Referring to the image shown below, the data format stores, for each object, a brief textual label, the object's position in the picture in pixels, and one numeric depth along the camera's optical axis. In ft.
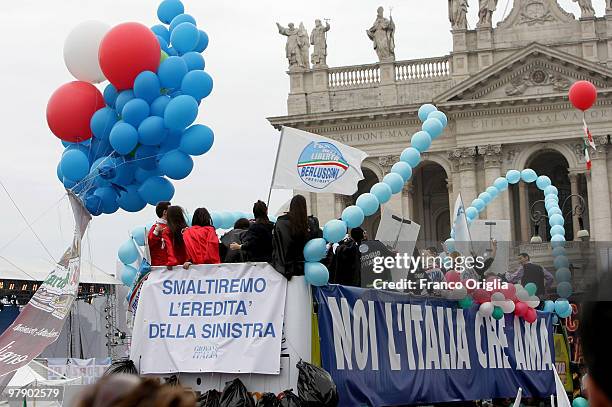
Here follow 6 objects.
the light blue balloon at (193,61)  43.83
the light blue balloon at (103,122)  43.11
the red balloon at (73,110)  44.14
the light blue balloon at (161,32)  45.78
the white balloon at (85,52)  45.34
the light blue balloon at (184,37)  44.24
